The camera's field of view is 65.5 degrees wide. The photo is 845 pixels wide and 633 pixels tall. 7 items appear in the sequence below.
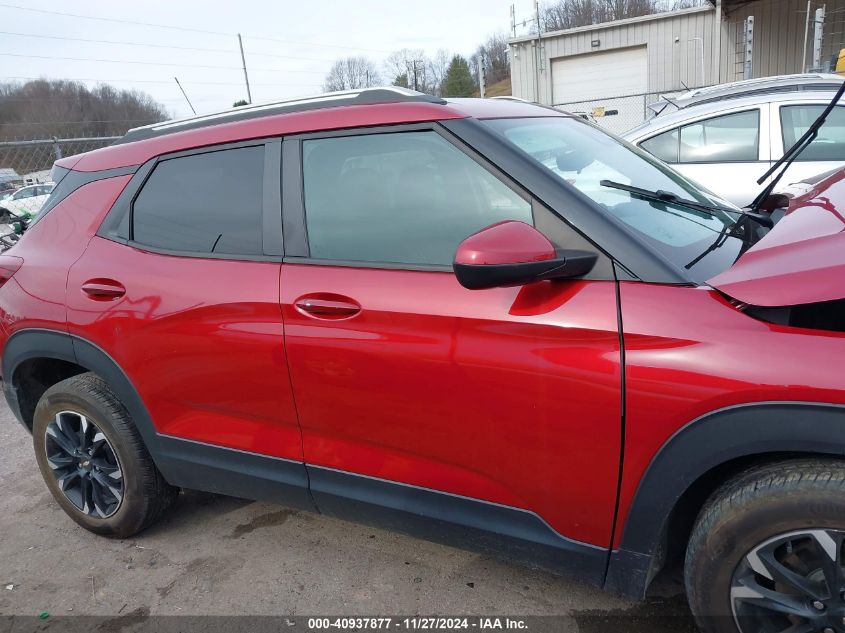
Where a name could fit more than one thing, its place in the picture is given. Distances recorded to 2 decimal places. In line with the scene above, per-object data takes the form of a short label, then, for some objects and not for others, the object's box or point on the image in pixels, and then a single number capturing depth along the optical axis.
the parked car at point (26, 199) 14.64
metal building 21.20
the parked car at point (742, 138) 5.53
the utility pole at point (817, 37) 11.91
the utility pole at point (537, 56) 25.84
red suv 1.68
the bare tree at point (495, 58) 57.62
